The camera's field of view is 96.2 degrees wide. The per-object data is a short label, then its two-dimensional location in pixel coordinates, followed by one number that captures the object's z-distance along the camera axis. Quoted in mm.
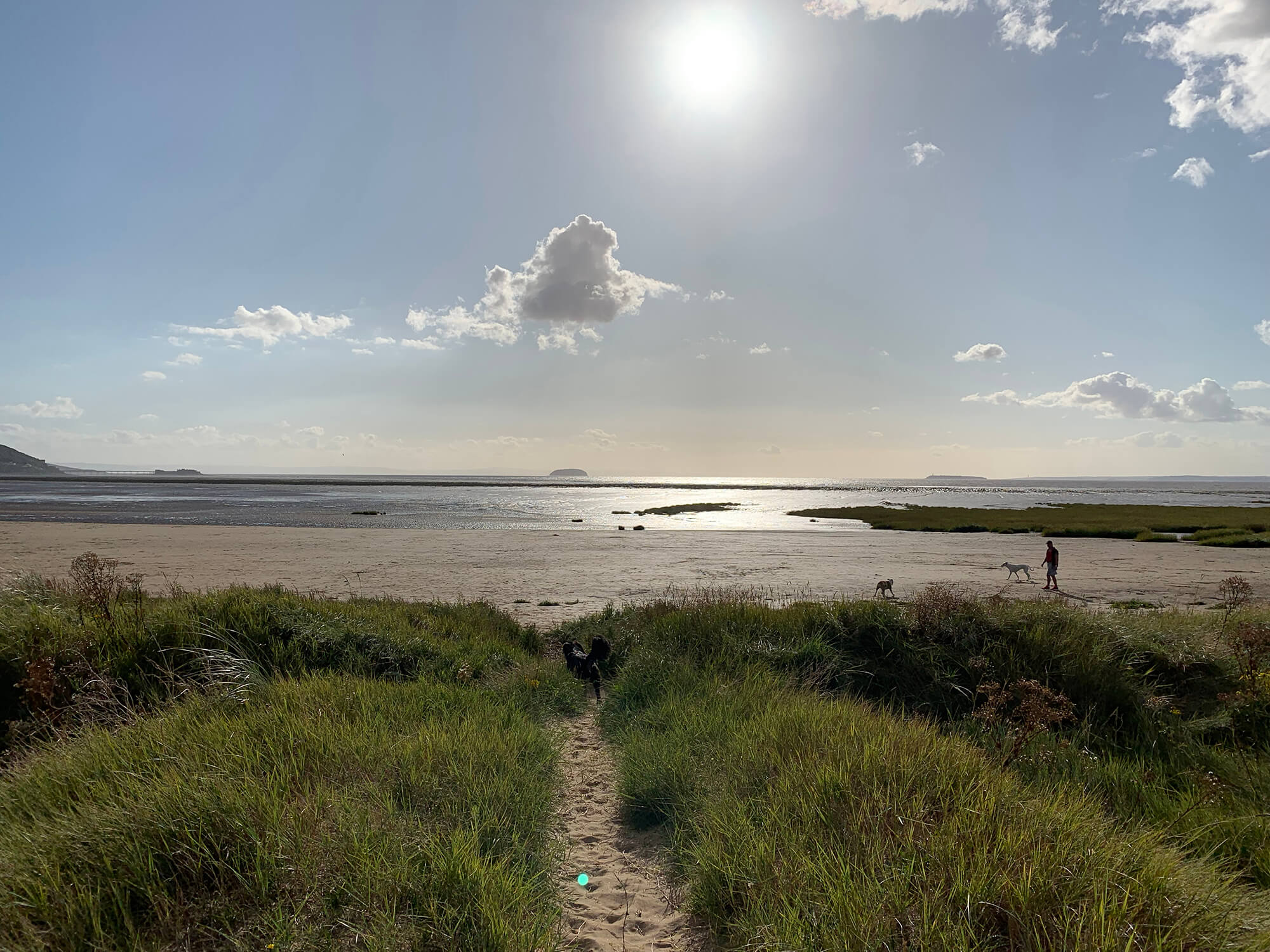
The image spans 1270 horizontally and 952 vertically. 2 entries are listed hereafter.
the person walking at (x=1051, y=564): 20750
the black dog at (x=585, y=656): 9320
